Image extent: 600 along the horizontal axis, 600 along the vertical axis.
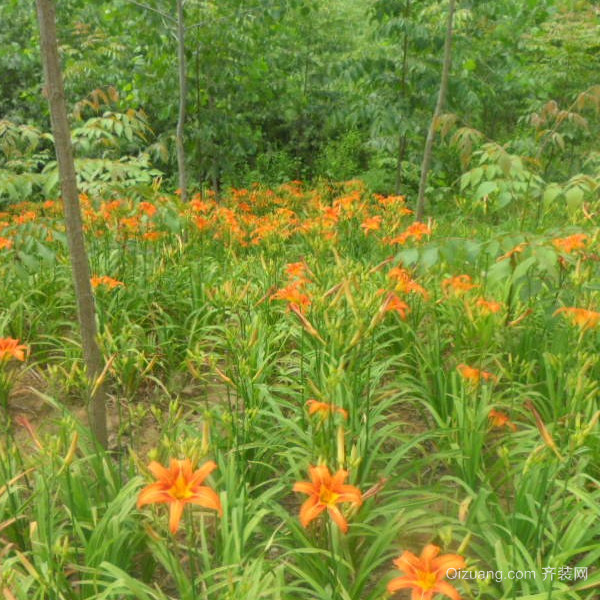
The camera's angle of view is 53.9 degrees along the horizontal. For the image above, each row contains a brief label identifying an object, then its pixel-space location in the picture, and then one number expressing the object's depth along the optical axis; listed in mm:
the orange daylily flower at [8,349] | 1662
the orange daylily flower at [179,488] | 1077
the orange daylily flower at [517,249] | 2012
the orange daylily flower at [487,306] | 2386
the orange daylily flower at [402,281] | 2226
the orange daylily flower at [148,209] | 3023
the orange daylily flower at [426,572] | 1050
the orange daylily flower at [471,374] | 1816
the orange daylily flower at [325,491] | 1162
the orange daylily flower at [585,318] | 1872
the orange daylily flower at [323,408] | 1509
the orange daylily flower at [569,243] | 2160
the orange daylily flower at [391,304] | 1715
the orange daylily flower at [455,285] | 2502
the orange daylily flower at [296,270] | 2623
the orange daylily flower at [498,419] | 1918
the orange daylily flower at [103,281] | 2475
